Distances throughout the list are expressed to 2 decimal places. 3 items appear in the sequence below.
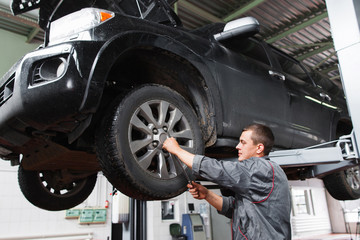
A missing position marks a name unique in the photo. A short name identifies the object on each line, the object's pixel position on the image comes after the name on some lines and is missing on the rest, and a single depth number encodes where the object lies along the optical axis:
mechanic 1.36
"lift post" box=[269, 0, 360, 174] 1.53
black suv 1.39
